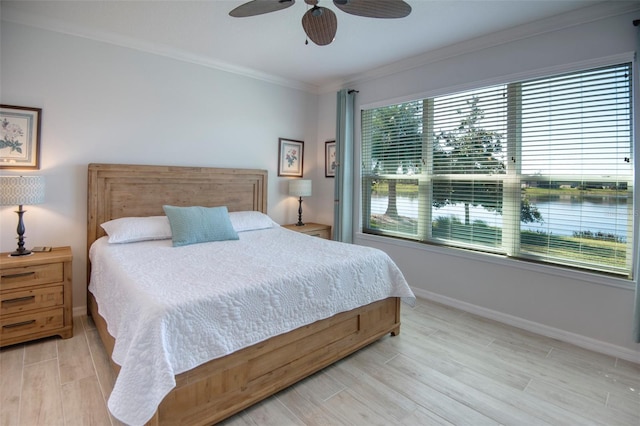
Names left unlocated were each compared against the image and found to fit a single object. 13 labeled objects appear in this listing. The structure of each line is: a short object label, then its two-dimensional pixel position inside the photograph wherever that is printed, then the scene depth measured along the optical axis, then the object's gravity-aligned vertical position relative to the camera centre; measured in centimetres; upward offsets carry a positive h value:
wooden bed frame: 165 -80
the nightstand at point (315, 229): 419 -26
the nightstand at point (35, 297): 237 -67
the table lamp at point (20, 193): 243 +9
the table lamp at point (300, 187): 430 +28
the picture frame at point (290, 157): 442 +70
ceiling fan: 186 +114
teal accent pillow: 285 -16
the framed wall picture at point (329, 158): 450 +70
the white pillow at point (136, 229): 277 -19
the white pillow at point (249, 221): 348 -14
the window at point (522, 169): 249 +38
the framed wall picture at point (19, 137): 264 +55
